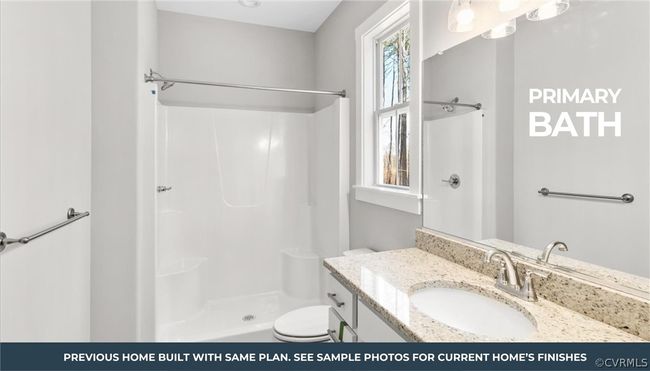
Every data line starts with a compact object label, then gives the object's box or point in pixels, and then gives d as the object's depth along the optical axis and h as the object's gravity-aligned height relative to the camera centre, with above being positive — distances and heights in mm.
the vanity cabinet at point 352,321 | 961 -482
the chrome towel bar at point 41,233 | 890 -152
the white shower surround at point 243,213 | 2389 -235
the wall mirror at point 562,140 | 796 +151
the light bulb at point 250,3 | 2481 +1537
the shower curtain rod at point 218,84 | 1939 +741
